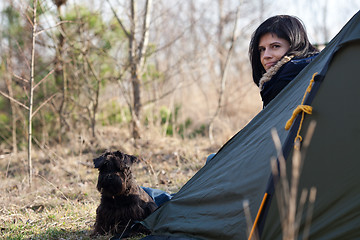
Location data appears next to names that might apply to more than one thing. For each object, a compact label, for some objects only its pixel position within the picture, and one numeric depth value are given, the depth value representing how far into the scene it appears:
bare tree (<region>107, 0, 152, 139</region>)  8.13
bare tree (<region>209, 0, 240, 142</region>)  8.78
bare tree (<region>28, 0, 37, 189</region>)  5.43
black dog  3.71
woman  3.37
